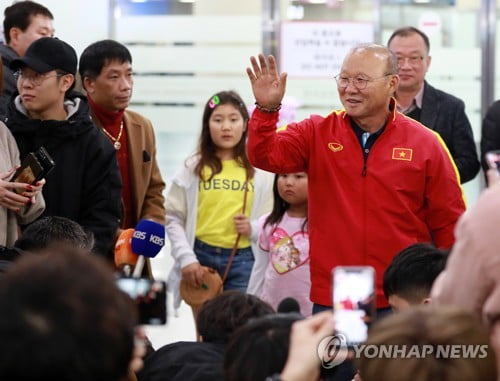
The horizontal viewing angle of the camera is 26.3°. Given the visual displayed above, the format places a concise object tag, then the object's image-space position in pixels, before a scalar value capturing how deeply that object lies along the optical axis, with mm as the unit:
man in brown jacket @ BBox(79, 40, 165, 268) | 5004
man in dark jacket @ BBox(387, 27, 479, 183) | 5336
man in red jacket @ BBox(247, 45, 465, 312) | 4105
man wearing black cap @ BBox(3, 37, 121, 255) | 4438
